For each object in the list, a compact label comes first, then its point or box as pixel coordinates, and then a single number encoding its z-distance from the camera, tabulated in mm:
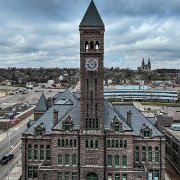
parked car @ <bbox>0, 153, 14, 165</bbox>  36073
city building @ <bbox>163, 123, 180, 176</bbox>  33486
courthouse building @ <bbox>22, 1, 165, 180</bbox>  27474
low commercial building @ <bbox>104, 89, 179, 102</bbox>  100476
